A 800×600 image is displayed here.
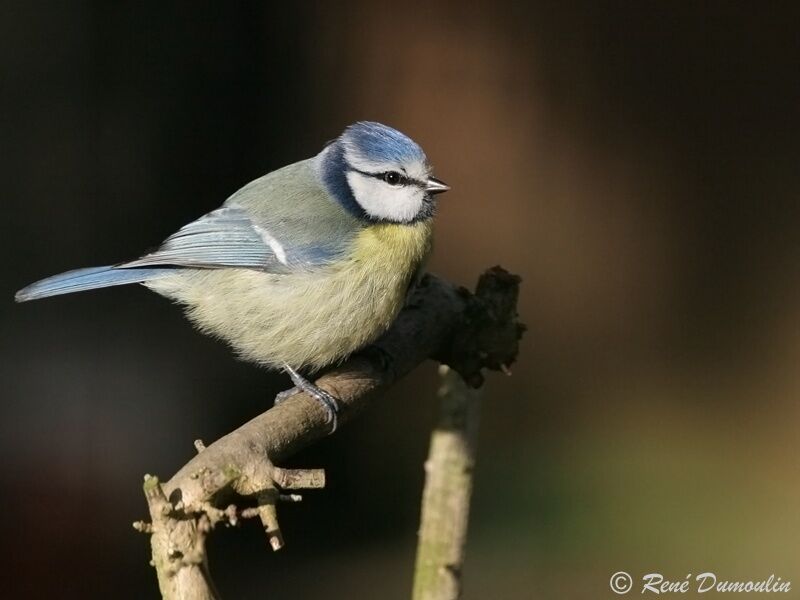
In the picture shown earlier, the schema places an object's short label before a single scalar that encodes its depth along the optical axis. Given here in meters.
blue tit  3.20
